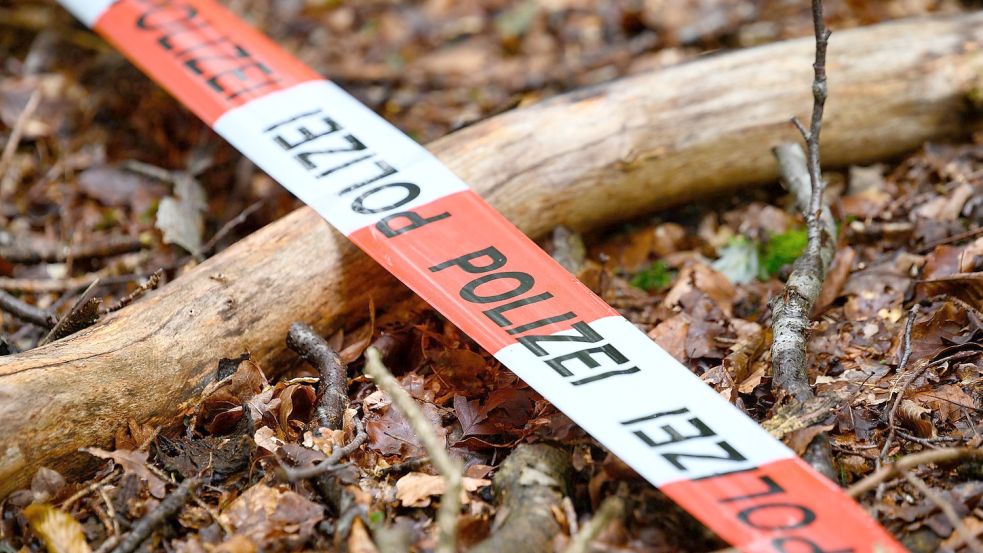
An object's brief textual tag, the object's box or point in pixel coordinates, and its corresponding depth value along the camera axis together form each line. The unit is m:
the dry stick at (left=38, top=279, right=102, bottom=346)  2.45
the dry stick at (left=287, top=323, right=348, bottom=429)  2.37
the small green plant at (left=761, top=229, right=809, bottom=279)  3.17
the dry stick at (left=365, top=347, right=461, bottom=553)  1.62
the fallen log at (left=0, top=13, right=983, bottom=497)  2.32
